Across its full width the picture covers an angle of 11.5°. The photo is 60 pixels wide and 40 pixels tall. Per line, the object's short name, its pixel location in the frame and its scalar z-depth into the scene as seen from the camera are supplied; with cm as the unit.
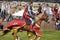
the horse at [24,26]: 1397
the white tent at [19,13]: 2306
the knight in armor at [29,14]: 1428
